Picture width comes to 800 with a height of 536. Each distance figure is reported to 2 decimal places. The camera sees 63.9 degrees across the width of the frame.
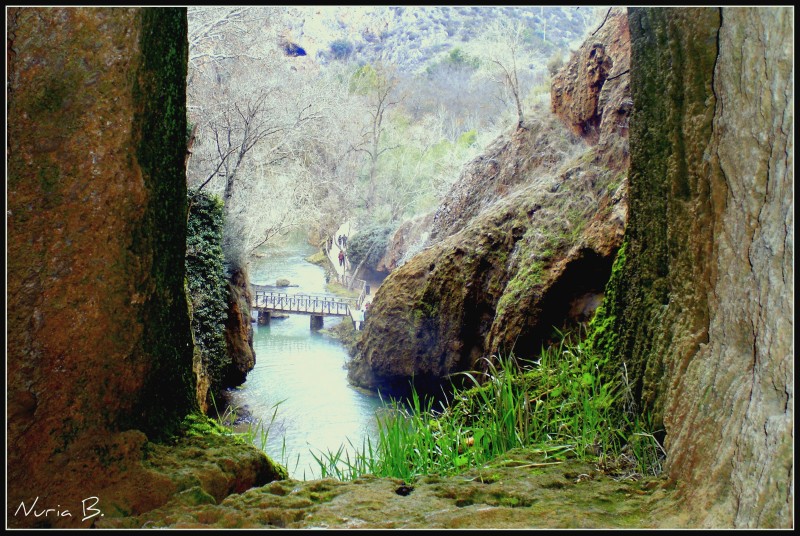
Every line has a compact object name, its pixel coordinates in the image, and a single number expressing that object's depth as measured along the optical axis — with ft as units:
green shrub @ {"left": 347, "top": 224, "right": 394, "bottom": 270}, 88.22
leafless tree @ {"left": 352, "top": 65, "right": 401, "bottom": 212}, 110.73
